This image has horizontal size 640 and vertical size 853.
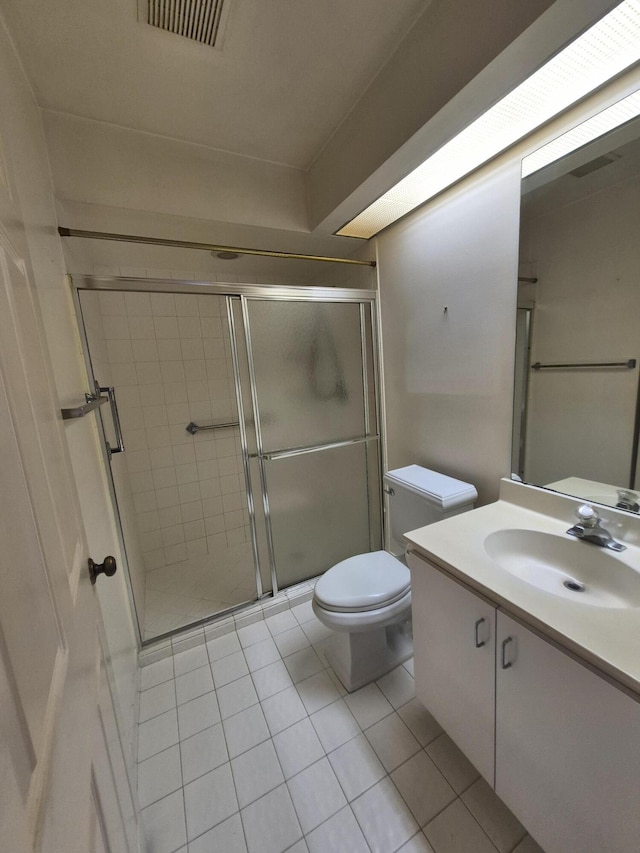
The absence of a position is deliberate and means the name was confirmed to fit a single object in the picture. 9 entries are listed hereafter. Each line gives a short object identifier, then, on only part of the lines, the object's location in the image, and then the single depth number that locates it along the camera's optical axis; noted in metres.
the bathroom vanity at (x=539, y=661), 0.70
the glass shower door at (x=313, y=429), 1.92
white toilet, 1.44
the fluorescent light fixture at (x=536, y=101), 0.88
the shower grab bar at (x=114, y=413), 1.48
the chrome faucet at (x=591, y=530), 1.06
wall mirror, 1.04
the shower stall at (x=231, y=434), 1.89
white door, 0.33
